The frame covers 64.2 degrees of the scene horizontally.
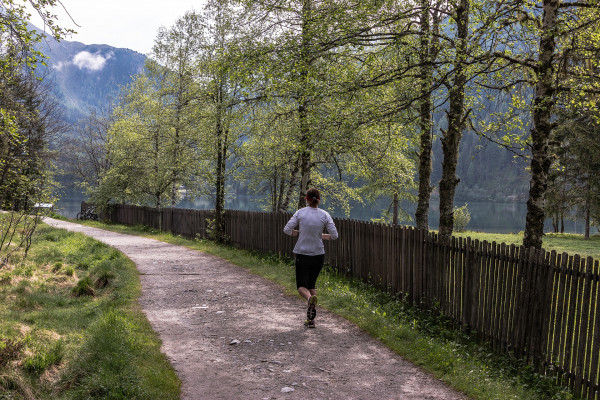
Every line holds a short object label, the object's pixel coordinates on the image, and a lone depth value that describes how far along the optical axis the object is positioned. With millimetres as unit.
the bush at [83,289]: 10848
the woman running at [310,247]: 7812
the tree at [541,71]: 8031
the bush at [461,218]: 49678
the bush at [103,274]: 11828
